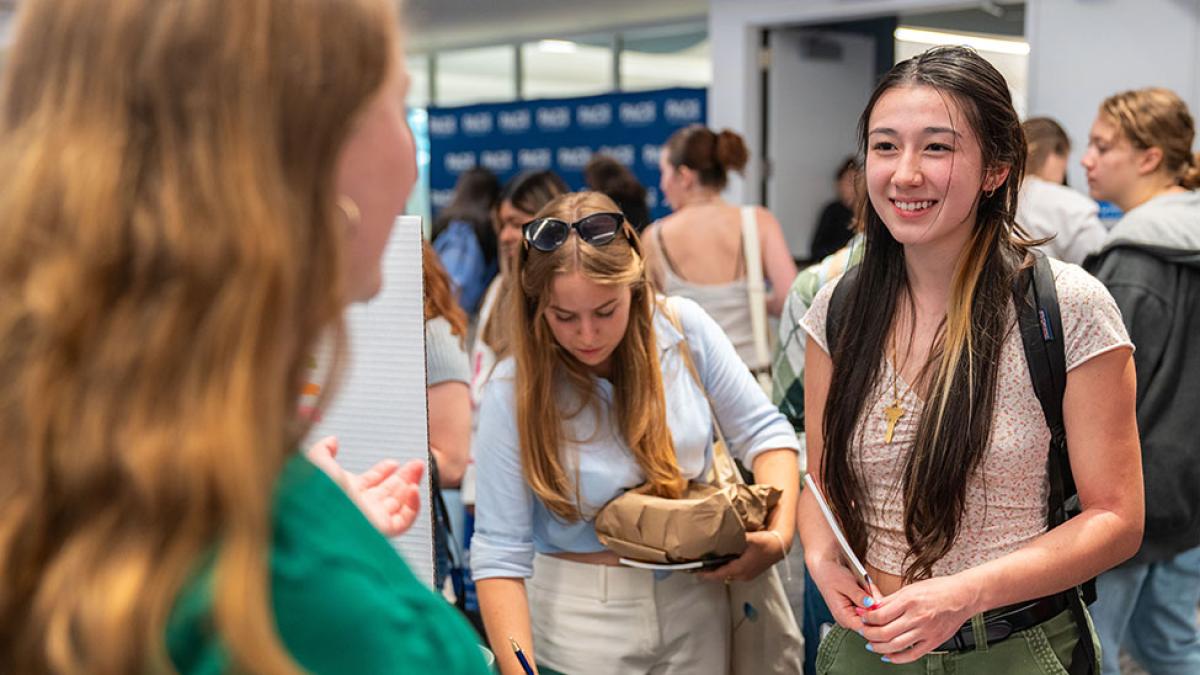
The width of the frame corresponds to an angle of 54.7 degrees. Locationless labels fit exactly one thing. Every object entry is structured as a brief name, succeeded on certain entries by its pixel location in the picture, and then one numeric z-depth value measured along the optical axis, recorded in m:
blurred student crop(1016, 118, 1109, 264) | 4.17
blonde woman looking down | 2.09
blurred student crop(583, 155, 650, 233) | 5.05
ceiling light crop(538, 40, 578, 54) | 10.35
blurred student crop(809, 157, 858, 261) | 7.87
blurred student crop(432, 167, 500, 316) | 5.25
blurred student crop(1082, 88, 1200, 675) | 2.83
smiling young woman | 1.58
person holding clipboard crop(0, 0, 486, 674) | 0.64
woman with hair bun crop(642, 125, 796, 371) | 4.20
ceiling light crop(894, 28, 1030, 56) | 8.23
